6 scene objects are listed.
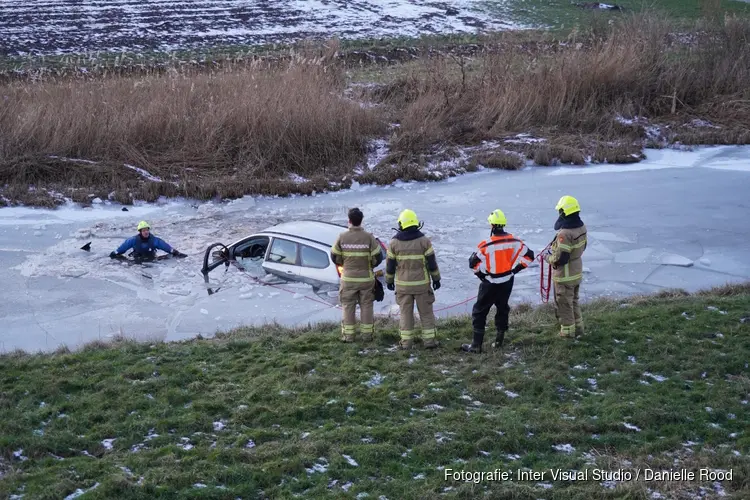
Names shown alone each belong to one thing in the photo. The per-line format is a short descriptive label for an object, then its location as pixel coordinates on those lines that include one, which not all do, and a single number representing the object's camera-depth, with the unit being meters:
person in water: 14.56
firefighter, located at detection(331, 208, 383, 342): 10.27
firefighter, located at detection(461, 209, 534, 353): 9.70
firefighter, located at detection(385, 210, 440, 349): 9.91
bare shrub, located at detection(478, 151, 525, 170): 20.36
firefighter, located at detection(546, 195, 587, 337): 9.89
